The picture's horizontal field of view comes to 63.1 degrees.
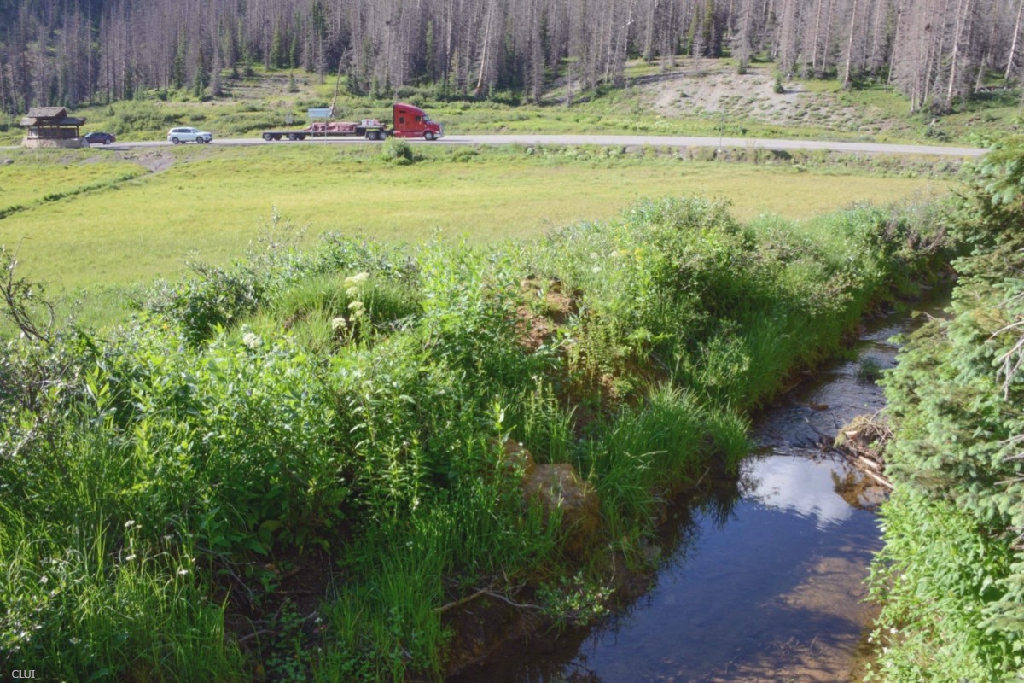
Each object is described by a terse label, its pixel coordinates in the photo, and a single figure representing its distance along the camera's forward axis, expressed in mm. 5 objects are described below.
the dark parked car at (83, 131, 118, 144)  58875
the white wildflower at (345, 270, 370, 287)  9293
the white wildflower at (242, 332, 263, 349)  6752
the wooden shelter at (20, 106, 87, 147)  59969
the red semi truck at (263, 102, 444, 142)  55969
